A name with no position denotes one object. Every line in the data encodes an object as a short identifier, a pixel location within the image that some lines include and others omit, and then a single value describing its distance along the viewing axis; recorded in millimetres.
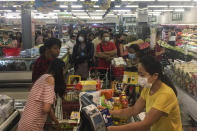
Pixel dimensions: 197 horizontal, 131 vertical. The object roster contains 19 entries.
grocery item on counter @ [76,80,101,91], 3416
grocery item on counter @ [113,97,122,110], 3018
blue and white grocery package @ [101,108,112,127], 1938
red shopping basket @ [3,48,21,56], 8289
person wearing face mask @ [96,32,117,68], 6148
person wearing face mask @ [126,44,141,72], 4480
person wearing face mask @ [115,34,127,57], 7318
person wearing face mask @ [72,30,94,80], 6236
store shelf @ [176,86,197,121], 3840
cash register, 1728
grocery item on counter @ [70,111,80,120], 3176
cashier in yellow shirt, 2145
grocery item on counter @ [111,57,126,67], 4751
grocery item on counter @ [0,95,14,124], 3563
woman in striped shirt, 2889
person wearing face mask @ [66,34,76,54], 9438
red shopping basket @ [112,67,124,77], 4691
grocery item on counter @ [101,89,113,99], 3202
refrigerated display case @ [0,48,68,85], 6871
